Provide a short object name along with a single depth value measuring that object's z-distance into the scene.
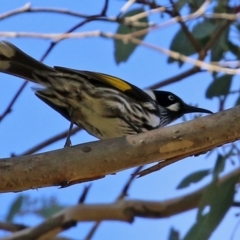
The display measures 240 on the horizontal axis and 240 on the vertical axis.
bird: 4.47
